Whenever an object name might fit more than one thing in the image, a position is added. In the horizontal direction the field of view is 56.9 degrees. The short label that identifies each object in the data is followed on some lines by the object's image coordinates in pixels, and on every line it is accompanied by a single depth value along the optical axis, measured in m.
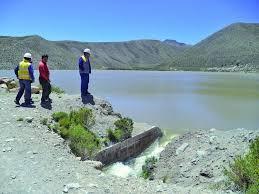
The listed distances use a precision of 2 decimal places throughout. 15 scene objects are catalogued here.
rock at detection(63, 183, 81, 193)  4.08
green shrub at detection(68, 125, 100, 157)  6.26
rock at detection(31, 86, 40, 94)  9.60
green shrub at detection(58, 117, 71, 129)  6.93
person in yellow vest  7.37
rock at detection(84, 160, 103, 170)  5.20
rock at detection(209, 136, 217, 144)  7.07
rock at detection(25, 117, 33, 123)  6.28
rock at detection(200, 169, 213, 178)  5.69
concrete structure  7.06
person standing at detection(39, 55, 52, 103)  7.89
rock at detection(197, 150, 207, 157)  6.68
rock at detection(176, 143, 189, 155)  7.33
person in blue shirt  8.71
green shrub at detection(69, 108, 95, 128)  7.45
